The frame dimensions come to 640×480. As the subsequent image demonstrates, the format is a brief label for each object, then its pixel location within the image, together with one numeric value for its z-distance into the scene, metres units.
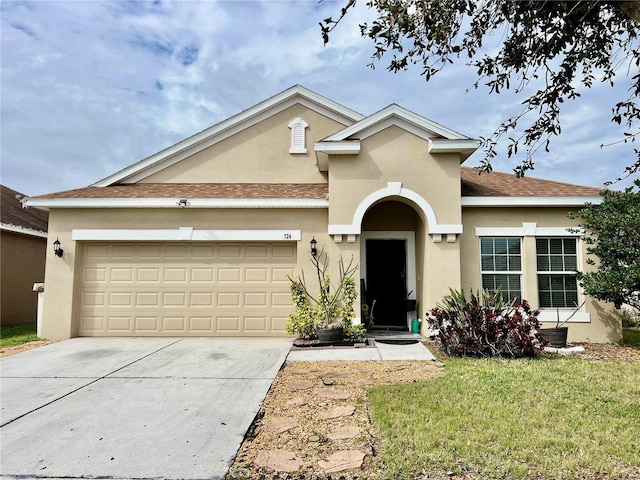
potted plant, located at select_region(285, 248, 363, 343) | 9.45
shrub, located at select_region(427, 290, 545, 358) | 7.71
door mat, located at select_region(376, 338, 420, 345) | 9.37
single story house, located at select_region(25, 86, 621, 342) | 9.91
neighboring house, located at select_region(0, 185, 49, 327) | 12.91
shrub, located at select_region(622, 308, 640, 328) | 12.97
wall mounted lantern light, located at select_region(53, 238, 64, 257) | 10.14
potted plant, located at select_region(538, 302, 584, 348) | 9.06
